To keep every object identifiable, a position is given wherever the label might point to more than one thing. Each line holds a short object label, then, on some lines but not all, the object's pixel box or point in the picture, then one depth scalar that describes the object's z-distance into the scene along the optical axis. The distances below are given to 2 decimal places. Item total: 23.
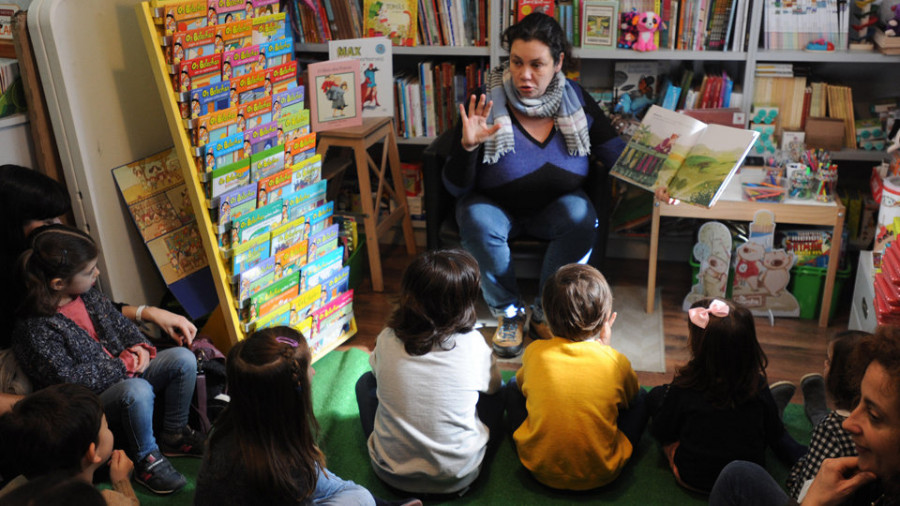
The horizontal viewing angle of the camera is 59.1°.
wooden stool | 3.25
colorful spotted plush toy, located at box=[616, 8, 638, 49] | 3.29
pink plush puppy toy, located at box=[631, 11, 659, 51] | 3.25
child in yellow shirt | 2.09
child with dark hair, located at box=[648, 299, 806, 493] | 2.04
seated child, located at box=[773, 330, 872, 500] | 1.85
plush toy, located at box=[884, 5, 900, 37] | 3.06
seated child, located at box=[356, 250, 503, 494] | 2.08
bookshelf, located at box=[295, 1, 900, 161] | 3.17
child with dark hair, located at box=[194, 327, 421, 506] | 1.71
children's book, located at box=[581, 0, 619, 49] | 3.29
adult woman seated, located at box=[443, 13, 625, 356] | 2.94
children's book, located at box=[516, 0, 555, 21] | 3.33
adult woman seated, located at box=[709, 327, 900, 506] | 1.37
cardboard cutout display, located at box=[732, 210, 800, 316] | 3.07
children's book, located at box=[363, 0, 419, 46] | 3.50
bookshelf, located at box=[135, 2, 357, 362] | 2.26
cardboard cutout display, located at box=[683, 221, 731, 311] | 3.13
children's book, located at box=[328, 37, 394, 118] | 3.26
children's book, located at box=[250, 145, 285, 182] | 2.57
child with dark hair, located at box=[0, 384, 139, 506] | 1.71
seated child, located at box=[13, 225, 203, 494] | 2.12
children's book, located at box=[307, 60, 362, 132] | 2.97
